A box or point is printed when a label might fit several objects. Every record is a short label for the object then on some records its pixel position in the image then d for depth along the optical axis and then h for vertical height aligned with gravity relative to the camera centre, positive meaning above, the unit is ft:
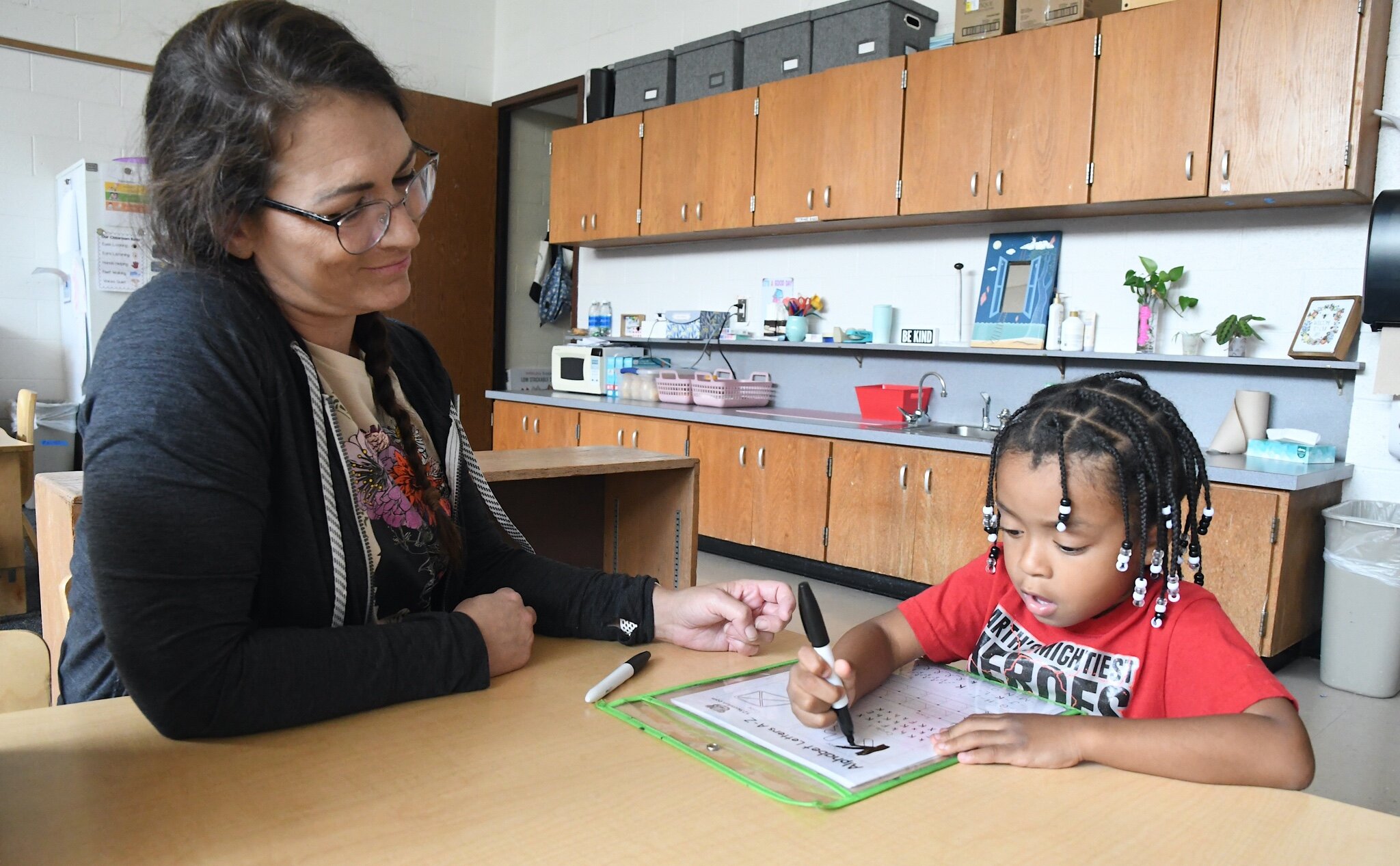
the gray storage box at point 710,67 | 15.84 +4.85
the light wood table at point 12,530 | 11.45 -2.39
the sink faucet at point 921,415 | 14.01 -0.74
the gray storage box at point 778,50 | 14.69 +4.84
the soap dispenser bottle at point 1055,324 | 12.62 +0.59
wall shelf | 10.71 +0.18
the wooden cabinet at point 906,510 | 11.93 -1.90
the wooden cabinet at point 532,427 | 17.39 -1.44
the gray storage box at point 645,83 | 17.02 +4.90
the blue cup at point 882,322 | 14.70 +0.62
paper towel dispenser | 9.78 +1.23
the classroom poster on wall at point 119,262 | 16.38 +1.22
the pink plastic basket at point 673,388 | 16.31 -0.57
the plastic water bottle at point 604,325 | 19.10 +0.54
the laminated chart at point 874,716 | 2.72 -1.13
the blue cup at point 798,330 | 15.64 +0.48
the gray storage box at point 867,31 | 13.62 +4.79
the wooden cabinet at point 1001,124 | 11.51 +3.07
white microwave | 17.93 -0.32
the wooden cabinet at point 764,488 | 13.66 -1.92
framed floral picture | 10.40 +0.57
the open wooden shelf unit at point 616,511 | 8.19 -1.45
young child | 3.62 -0.84
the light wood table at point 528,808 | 2.15 -1.12
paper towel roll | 11.05 -0.53
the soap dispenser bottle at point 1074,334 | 12.34 +0.47
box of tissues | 10.41 -0.80
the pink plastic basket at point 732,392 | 15.89 -0.59
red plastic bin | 14.14 -0.55
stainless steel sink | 13.24 -0.92
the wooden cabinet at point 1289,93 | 9.82 +2.99
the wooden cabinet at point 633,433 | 15.51 -1.33
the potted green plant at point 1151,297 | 11.69 +0.95
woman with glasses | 2.65 -0.37
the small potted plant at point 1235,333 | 11.13 +0.51
